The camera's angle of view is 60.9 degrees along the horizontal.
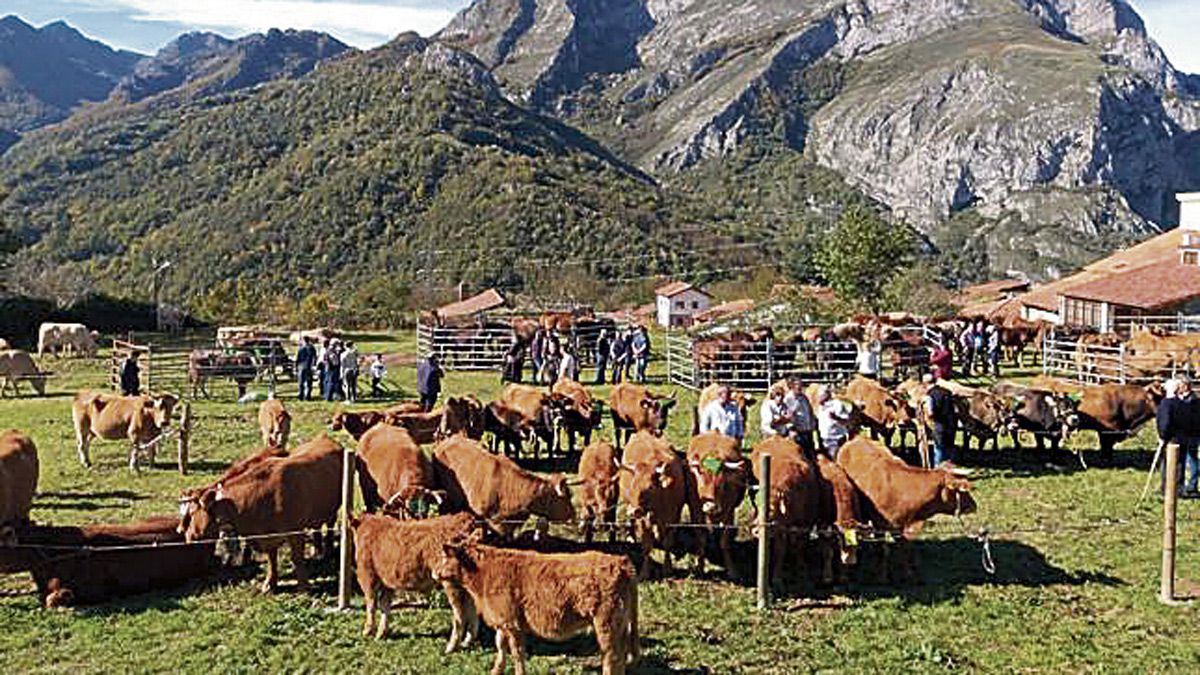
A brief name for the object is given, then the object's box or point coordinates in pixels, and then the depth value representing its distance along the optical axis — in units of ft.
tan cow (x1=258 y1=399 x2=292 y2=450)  52.54
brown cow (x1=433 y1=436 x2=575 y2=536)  34.86
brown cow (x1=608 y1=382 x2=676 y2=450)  55.98
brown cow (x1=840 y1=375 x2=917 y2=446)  53.98
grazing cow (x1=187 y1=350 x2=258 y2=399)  81.51
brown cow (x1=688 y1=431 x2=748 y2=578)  34.58
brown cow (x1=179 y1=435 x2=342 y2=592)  32.55
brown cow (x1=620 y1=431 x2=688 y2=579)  33.40
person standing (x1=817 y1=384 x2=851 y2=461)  44.68
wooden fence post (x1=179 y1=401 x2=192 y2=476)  50.72
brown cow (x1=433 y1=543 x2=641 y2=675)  24.70
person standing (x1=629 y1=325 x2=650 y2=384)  85.10
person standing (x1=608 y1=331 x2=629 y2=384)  85.10
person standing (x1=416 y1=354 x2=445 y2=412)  62.80
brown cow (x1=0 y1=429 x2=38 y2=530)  36.37
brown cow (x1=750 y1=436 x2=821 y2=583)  33.71
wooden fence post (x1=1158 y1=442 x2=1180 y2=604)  31.50
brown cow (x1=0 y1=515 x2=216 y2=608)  31.68
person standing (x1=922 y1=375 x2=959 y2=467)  48.65
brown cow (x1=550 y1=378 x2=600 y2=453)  55.16
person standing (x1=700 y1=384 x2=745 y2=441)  45.70
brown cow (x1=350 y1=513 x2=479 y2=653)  28.14
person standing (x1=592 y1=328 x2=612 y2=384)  86.48
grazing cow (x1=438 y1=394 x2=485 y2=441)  50.55
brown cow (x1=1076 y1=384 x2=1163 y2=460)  53.16
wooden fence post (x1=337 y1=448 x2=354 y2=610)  30.71
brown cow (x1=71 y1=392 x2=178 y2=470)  51.32
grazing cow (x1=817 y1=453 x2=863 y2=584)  33.06
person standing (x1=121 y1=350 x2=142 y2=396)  71.31
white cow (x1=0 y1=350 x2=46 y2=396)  83.97
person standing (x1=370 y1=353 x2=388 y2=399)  81.03
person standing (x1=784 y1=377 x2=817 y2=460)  45.47
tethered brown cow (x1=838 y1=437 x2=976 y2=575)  34.22
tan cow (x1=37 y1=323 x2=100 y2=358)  115.24
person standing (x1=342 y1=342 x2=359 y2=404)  76.48
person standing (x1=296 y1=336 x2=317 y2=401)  78.33
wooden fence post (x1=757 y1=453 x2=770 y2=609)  31.63
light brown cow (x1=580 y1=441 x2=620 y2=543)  34.65
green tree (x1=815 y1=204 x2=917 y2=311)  155.02
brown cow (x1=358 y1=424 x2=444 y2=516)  33.40
